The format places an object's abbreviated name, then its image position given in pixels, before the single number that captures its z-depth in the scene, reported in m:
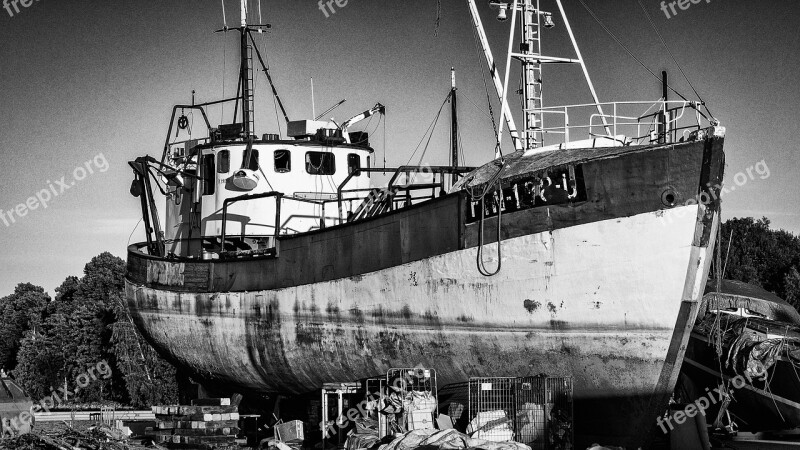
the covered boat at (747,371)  18.45
